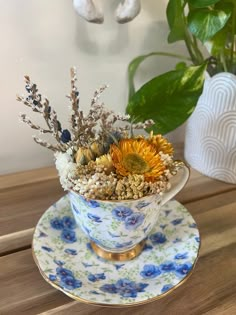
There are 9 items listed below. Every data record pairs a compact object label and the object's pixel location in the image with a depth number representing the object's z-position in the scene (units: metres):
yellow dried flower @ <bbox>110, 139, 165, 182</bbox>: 0.39
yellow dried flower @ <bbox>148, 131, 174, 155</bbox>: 0.42
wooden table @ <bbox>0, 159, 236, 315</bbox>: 0.41
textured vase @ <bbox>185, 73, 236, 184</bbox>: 0.62
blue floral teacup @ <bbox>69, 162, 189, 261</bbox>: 0.41
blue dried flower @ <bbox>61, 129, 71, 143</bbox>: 0.42
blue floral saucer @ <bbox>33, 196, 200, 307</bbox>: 0.41
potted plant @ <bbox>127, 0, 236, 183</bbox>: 0.55
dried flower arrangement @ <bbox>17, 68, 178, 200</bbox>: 0.39
